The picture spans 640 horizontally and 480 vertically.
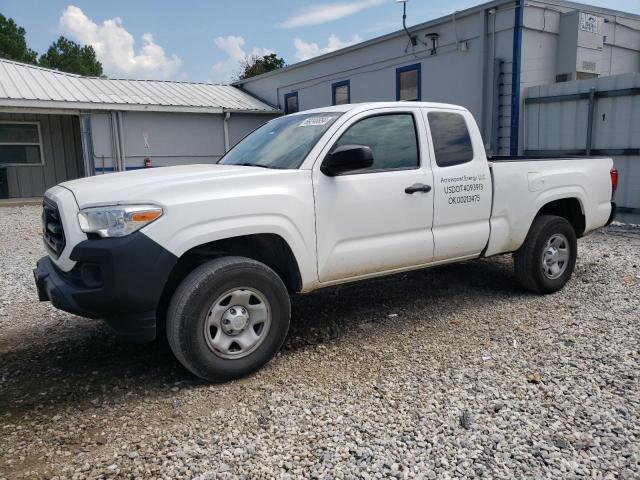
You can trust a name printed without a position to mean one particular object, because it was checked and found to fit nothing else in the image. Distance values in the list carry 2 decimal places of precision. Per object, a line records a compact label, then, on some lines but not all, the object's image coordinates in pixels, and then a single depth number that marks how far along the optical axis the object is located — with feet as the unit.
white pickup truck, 10.71
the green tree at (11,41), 144.36
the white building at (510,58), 35.37
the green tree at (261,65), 130.11
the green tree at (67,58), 174.81
